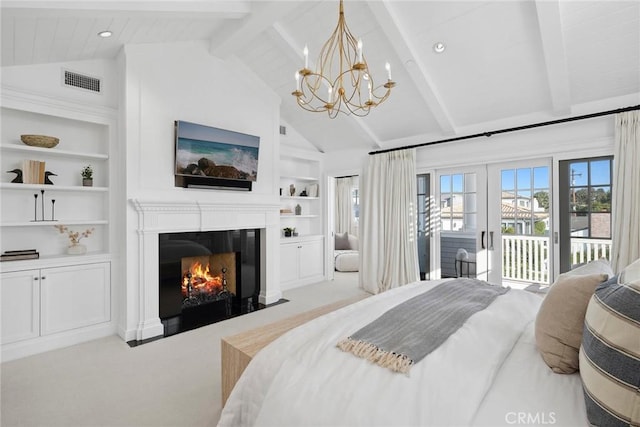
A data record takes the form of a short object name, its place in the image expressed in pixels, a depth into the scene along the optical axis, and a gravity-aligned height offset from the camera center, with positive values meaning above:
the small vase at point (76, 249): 3.29 -0.35
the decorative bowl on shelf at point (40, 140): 2.99 +0.72
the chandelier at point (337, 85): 3.80 +1.75
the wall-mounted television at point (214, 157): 3.71 +0.73
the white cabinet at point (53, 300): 2.87 -0.82
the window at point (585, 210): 3.43 +0.05
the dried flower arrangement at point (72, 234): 3.33 -0.20
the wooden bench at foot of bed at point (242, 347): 1.84 -0.79
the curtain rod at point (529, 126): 3.21 +1.05
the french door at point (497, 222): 3.88 -0.10
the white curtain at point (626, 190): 3.08 +0.24
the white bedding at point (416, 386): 1.07 -0.65
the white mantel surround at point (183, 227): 3.38 -0.15
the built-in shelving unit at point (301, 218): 5.41 -0.06
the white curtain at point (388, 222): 4.82 -0.12
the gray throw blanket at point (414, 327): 1.35 -0.58
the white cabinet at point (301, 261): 5.32 -0.81
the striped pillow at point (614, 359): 0.86 -0.42
